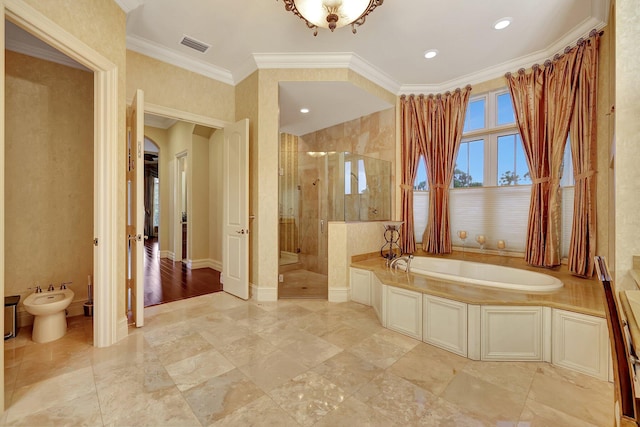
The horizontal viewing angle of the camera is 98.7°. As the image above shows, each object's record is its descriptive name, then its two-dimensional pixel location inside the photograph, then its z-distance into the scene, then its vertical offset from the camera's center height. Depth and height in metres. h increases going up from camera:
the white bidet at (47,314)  2.23 -0.87
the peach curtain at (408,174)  3.96 +0.54
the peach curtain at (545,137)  2.81 +0.80
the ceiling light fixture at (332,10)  2.07 +1.56
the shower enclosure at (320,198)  3.86 +0.20
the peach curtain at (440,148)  3.67 +0.87
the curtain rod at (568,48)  2.56 +1.64
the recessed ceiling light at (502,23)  2.59 +1.80
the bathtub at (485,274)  2.34 -0.65
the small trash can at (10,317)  2.37 -0.93
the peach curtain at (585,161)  2.59 +0.49
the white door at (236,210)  3.35 +0.02
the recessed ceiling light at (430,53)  3.13 +1.83
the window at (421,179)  4.04 +0.49
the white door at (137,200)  2.51 +0.10
